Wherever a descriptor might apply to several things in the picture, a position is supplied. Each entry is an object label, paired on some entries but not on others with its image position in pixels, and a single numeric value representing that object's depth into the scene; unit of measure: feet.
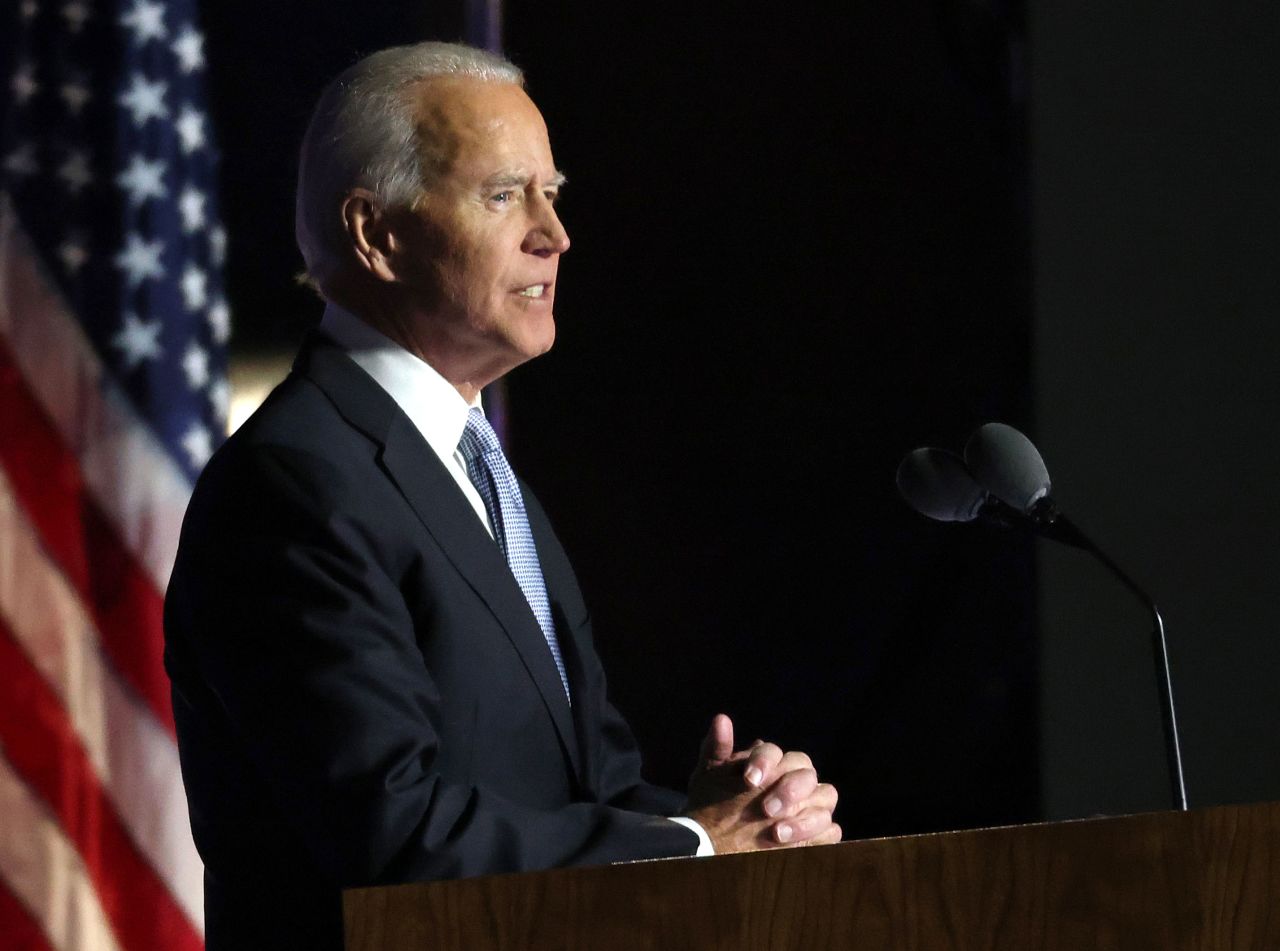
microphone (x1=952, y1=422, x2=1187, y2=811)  24.56
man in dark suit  24.09
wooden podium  23.14
